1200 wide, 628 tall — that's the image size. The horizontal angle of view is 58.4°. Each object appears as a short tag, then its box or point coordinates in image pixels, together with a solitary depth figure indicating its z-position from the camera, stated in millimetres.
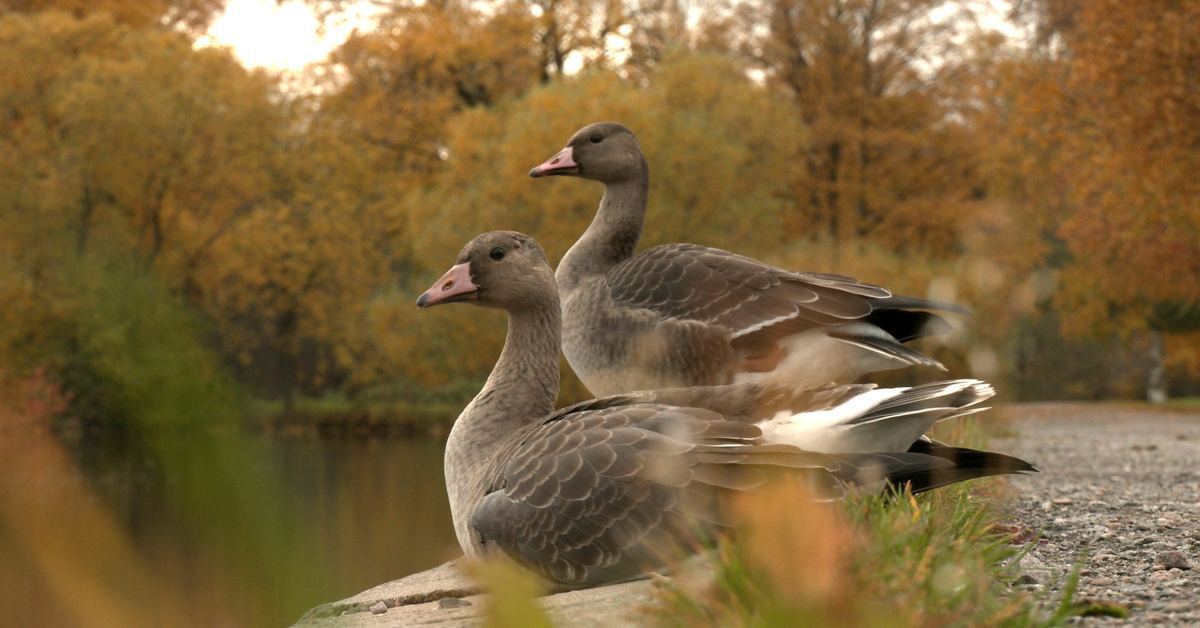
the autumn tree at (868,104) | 35781
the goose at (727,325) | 6648
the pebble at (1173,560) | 4742
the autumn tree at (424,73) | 33062
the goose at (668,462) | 4320
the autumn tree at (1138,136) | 18172
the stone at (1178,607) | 3697
